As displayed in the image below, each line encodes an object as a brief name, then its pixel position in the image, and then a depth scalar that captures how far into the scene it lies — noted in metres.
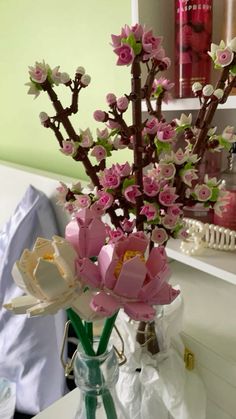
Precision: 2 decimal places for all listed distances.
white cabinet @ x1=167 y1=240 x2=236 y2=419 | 0.62
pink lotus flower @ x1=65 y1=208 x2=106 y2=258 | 0.41
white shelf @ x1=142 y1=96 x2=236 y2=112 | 0.59
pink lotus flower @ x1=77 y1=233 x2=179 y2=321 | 0.36
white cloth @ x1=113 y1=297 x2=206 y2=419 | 0.60
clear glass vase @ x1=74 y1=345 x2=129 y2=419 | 0.47
